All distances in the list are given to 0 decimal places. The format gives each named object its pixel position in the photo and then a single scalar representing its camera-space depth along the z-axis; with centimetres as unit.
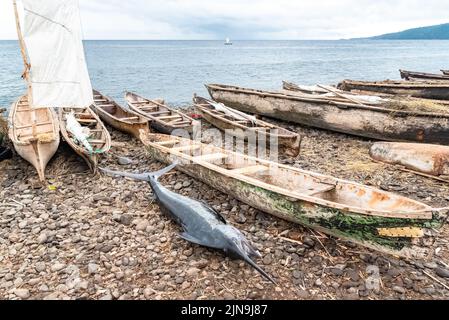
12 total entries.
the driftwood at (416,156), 850
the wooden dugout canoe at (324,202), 475
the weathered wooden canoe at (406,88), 1512
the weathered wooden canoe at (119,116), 1184
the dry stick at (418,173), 842
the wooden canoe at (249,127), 999
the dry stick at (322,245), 558
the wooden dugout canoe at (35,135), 853
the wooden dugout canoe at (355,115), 1012
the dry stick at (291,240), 599
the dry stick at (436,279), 501
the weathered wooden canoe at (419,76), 2113
